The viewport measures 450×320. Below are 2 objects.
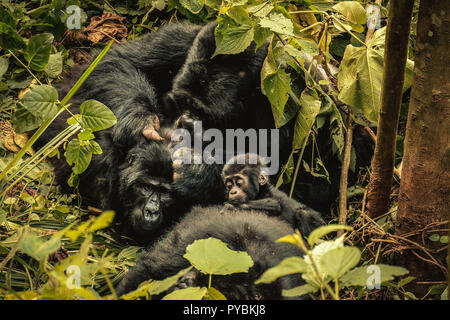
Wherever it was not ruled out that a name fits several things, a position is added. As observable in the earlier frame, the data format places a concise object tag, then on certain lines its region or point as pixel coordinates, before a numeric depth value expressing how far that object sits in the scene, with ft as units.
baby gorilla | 7.97
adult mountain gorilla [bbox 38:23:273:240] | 8.48
